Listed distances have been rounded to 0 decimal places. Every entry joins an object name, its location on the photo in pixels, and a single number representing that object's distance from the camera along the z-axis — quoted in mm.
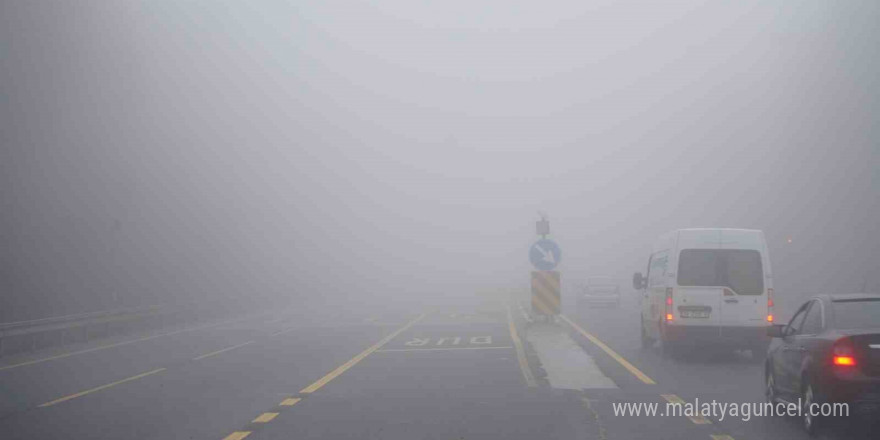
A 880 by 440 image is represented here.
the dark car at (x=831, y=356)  9141
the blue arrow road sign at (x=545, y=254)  28984
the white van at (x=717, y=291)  17219
